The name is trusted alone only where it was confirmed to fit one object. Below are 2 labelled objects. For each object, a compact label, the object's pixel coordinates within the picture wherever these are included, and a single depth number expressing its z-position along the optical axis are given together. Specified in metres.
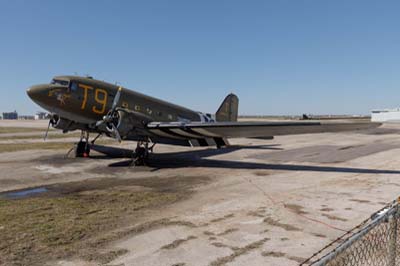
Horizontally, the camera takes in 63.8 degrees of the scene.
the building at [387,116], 106.12
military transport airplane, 16.68
